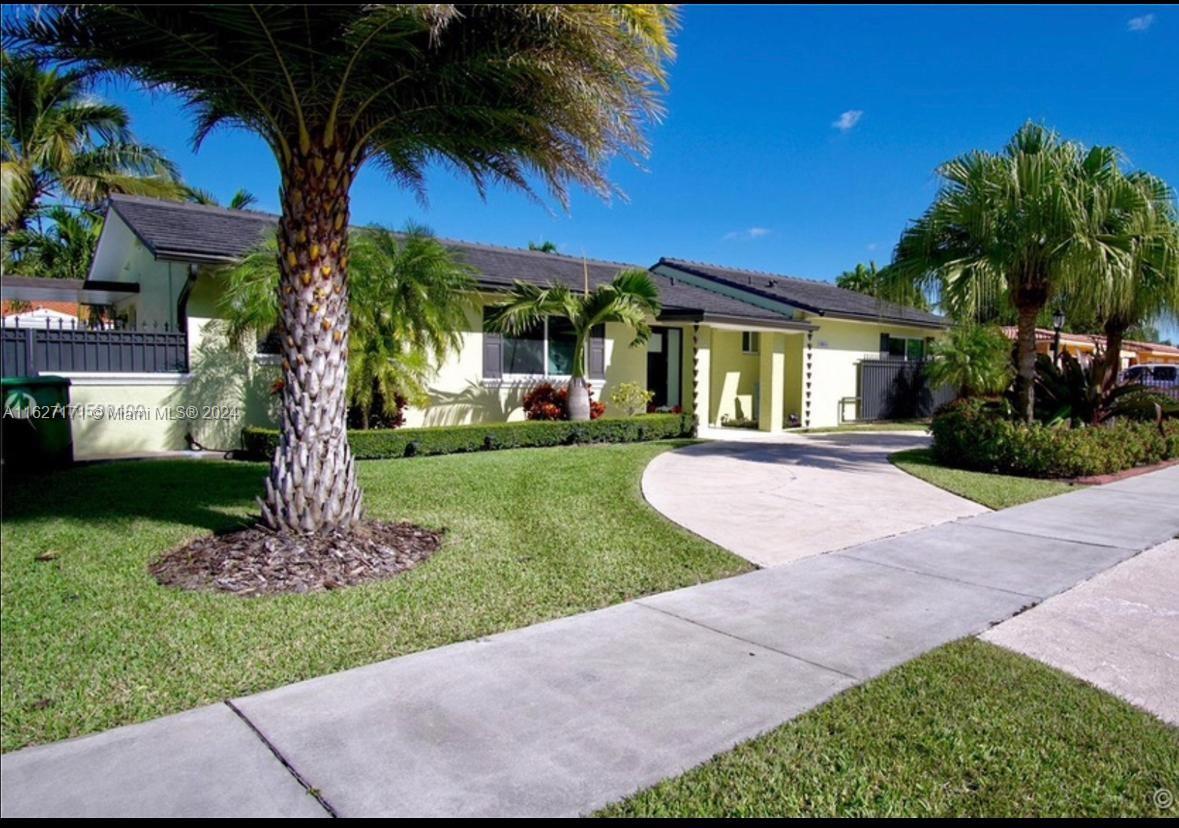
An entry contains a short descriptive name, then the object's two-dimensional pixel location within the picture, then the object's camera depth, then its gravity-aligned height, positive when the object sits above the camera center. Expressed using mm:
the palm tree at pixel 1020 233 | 10766 +2236
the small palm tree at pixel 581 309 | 14055 +1322
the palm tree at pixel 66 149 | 21312 +6918
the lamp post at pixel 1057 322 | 14589 +1275
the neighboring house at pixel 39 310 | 20938 +2450
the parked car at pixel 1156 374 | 25581 +149
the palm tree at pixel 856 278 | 39728 +5583
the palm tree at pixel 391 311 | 11672 +1066
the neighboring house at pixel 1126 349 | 27056 +1382
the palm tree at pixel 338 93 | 5332 +2327
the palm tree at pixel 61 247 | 23656 +4187
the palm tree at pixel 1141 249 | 10969 +2032
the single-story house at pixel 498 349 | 11711 +632
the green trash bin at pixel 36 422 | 9578 -629
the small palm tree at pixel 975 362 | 18312 +390
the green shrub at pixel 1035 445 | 11125 -1079
